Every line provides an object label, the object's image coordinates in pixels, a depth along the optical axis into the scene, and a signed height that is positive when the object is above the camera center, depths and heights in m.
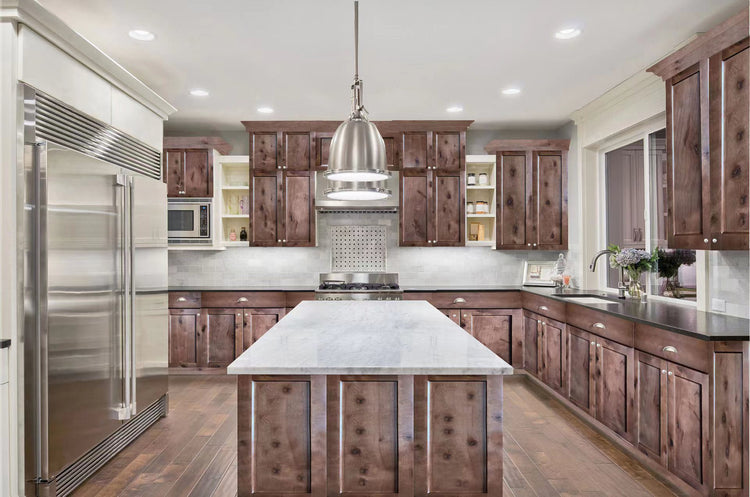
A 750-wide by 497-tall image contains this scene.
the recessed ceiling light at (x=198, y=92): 4.38 +1.46
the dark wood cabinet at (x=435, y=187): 5.46 +0.70
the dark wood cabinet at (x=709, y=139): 2.62 +0.64
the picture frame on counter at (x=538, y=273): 5.55 -0.29
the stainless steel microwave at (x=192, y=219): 5.38 +0.35
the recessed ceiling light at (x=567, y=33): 3.21 +1.46
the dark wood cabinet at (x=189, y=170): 5.38 +0.90
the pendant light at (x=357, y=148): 2.52 +0.53
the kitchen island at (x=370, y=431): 1.95 -0.75
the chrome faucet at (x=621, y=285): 4.16 -0.33
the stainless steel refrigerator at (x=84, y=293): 2.39 -0.25
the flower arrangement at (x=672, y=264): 3.76 -0.13
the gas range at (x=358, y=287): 5.16 -0.43
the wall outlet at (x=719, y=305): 3.12 -0.38
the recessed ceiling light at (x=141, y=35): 3.22 +1.47
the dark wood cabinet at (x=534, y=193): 5.45 +0.63
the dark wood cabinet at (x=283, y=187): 5.43 +0.71
